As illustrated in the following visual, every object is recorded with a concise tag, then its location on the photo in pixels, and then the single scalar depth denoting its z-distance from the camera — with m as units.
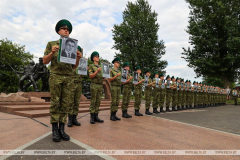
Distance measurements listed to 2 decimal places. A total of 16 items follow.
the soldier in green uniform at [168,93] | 9.57
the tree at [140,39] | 28.66
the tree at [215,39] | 21.12
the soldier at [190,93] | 12.31
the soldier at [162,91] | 8.82
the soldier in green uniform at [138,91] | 7.18
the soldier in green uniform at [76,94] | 4.72
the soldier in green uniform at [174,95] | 10.44
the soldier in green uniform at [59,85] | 3.15
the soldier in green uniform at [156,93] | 8.36
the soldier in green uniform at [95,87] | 5.02
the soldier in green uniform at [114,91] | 5.75
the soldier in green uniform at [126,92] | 6.49
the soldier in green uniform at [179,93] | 10.75
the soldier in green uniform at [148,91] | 7.82
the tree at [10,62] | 25.91
